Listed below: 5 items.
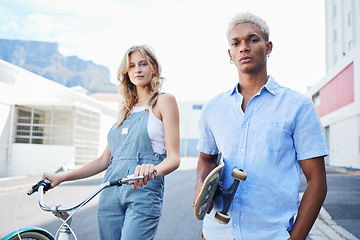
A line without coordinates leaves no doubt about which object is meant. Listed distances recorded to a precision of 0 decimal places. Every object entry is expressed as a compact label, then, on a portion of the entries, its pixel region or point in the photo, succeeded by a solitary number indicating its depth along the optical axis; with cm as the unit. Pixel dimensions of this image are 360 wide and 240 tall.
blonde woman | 212
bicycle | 179
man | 157
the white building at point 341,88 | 2155
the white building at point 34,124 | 1723
